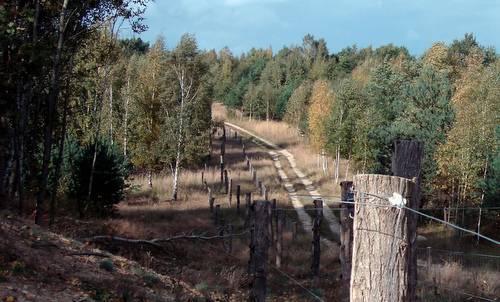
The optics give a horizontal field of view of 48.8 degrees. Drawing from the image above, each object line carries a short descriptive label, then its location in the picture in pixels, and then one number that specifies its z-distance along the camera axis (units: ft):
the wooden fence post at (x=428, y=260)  46.69
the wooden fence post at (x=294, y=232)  72.12
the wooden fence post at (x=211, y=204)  83.13
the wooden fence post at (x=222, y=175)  110.10
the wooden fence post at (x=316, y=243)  48.70
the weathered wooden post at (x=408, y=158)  17.39
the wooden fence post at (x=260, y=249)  29.78
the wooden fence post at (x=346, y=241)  32.27
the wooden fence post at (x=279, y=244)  57.72
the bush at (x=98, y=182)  65.72
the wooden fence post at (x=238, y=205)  88.46
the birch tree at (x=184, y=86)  106.11
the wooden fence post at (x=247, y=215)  71.27
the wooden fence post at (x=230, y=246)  59.08
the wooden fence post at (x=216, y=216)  72.19
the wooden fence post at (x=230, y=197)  93.23
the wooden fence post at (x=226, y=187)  108.92
